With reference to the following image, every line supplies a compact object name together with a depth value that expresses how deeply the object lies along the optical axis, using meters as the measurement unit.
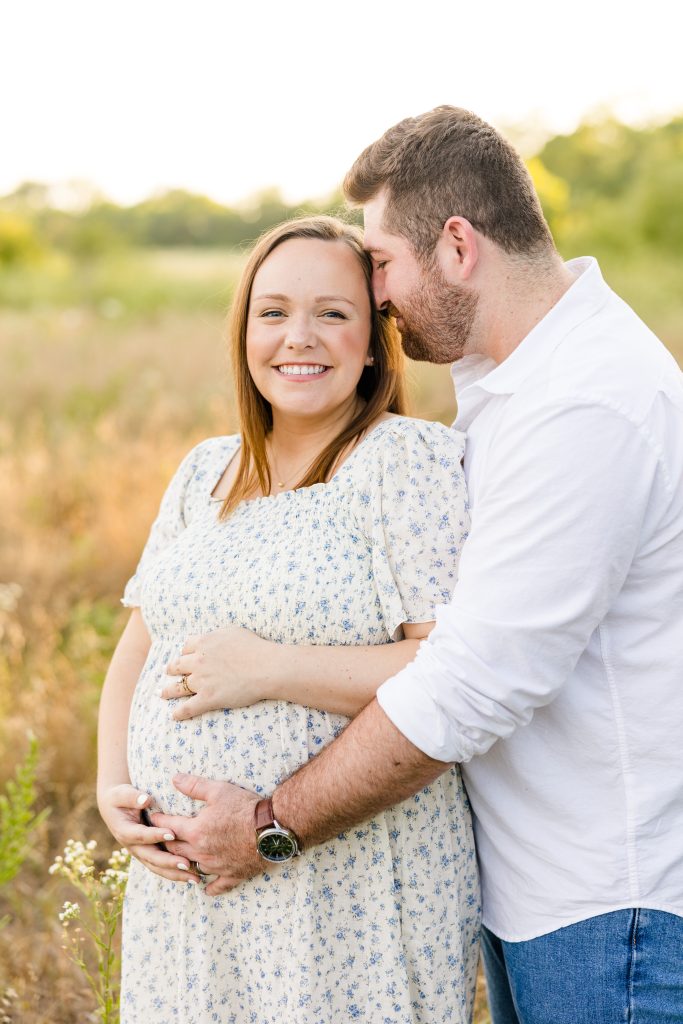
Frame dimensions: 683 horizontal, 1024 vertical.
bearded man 1.67
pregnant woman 1.98
